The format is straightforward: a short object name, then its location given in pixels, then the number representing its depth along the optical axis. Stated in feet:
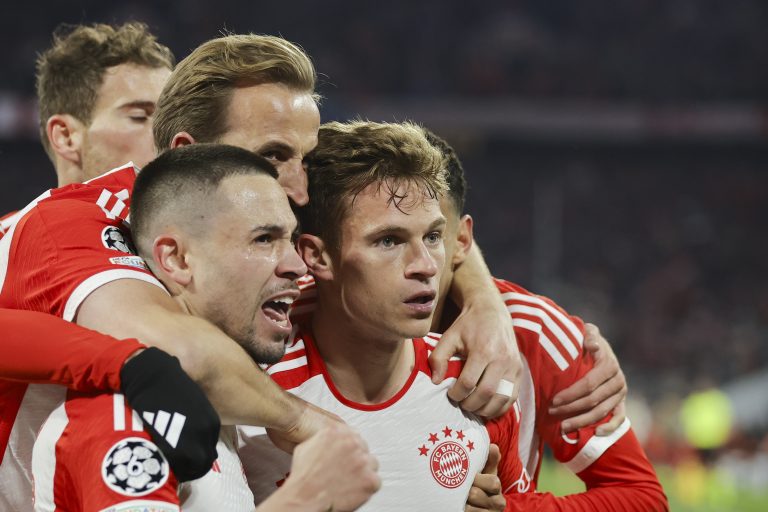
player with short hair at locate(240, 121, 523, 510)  19.80
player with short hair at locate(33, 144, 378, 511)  15.52
